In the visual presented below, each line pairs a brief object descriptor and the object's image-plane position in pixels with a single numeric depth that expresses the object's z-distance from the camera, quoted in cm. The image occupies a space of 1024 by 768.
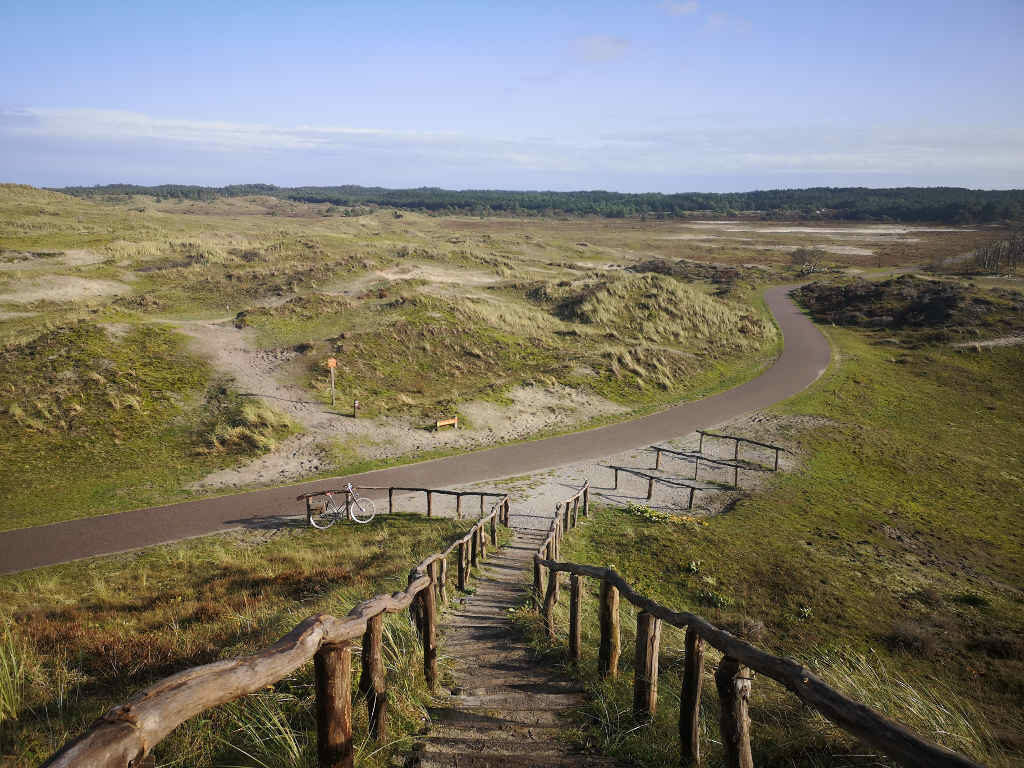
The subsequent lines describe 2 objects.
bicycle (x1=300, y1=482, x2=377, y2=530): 1708
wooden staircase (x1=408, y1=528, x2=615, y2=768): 521
